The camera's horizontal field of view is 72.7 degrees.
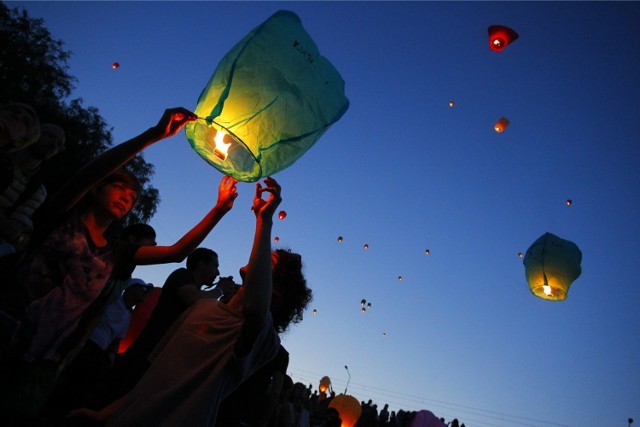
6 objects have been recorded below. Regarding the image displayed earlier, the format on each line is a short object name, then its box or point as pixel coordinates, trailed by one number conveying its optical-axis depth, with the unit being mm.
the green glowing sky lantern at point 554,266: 5750
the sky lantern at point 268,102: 1943
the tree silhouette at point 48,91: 14156
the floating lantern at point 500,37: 5828
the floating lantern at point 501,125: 8065
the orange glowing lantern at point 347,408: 6629
